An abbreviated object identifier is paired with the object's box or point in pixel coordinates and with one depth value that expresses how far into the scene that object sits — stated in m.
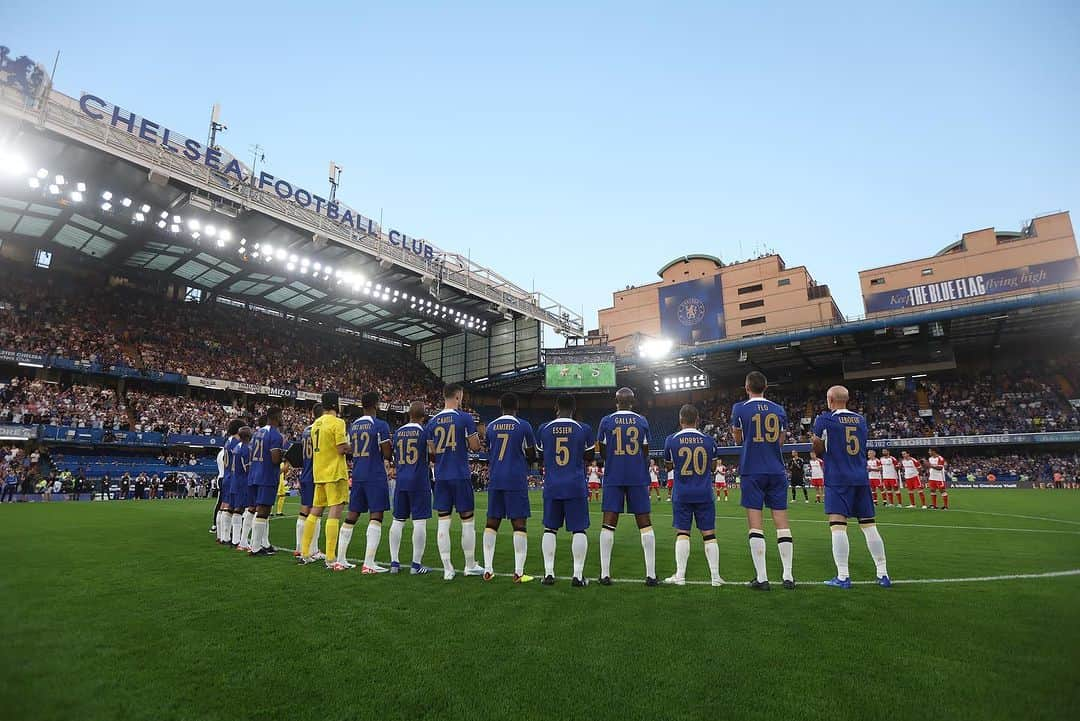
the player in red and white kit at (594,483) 26.72
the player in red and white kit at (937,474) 17.25
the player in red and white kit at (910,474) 17.64
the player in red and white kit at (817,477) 21.89
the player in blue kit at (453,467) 6.57
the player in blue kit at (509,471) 6.49
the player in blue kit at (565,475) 6.30
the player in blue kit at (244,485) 9.00
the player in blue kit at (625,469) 6.42
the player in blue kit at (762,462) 6.09
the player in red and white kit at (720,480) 25.64
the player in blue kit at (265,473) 8.36
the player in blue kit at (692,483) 6.20
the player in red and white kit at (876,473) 19.59
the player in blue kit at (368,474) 7.09
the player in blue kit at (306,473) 8.47
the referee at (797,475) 22.54
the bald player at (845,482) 5.88
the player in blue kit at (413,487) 6.82
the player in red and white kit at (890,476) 18.72
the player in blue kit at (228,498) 9.63
